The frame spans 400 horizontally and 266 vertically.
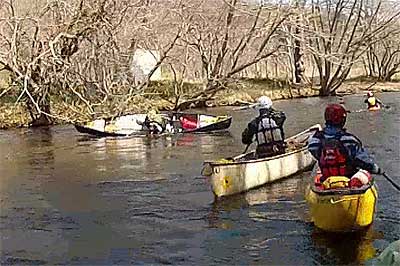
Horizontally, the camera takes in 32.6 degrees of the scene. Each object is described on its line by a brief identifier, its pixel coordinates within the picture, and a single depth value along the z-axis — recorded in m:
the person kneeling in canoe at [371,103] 26.41
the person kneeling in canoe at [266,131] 11.85
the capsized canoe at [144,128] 21.50
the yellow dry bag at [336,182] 8.44
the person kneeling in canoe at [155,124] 21.50
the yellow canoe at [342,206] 8.38
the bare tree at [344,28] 35.53
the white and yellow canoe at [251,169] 11.16
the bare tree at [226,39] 26.49
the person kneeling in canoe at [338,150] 8.33
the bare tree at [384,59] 47.78
